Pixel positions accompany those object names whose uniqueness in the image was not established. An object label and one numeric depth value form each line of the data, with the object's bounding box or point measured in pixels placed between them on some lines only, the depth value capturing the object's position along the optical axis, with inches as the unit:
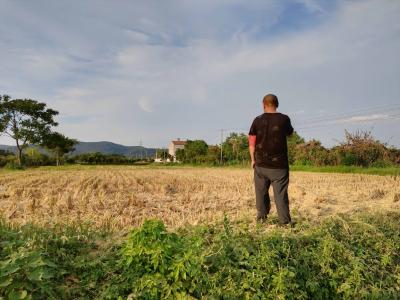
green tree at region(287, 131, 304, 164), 1443.2
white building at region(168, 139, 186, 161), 4726.1
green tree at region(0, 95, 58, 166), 1638.8
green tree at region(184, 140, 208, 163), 2670.8
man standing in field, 248.1
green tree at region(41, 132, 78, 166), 1692.9
